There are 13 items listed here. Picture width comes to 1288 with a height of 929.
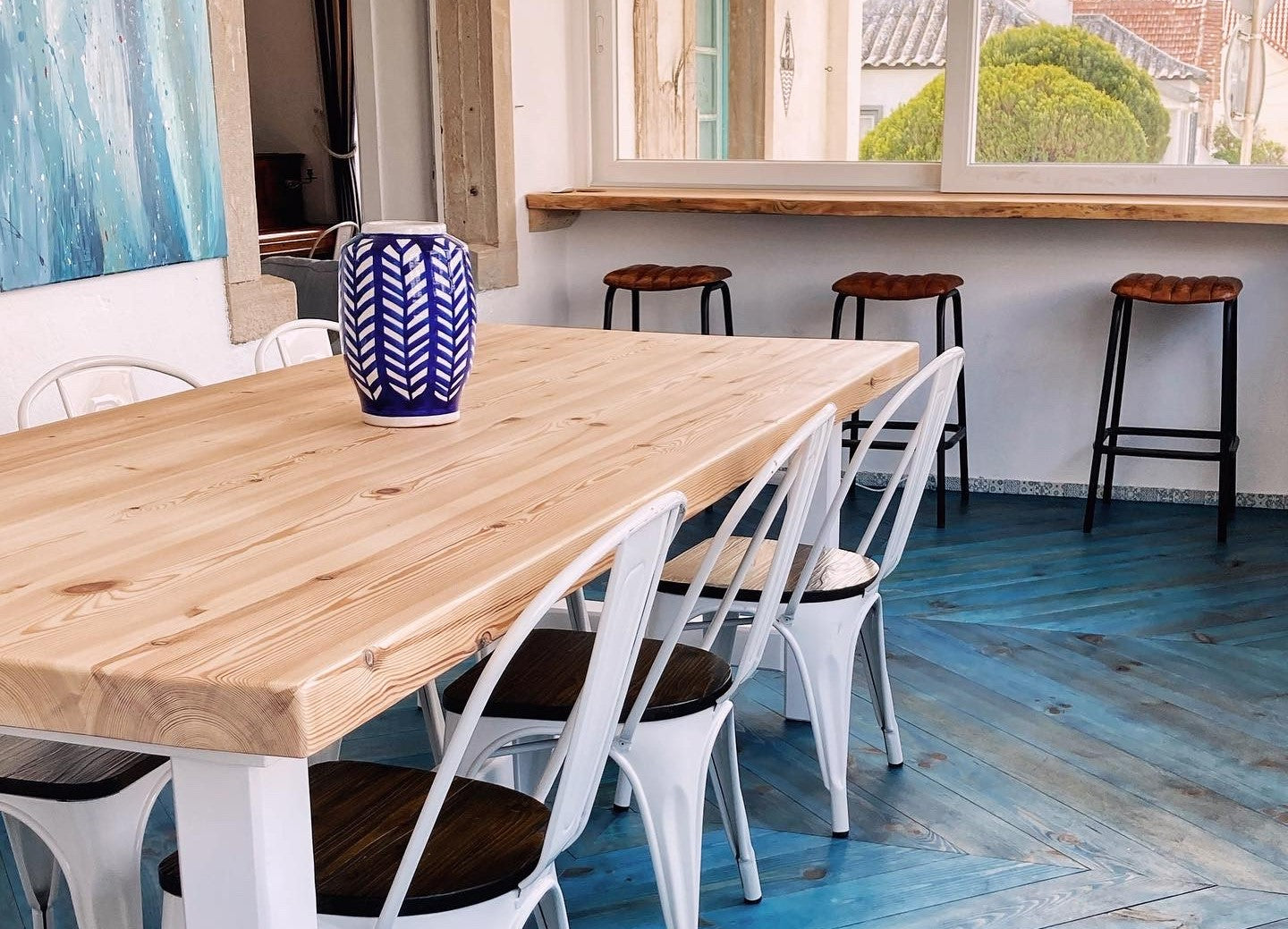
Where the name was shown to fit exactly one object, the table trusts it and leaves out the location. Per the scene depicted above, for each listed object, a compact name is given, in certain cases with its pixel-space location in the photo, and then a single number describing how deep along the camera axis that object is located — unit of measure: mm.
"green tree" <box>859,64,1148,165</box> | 4828
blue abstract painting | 2863
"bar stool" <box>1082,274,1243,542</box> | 4281
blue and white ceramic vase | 2025
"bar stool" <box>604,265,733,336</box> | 4855
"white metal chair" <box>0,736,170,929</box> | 1646
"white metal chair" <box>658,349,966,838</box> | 2385
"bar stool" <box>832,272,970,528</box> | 4555
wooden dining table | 1117
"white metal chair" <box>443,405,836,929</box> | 1820
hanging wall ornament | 5227
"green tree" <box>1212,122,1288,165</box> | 4633
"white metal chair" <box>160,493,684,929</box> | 1294
